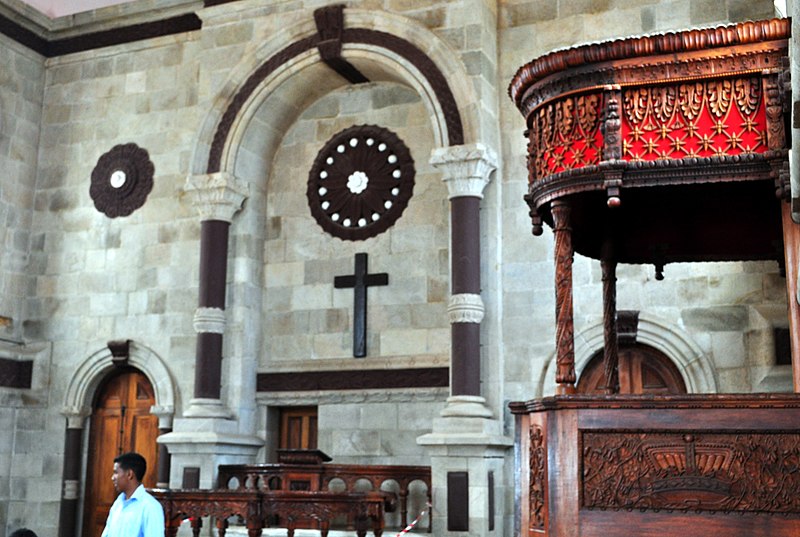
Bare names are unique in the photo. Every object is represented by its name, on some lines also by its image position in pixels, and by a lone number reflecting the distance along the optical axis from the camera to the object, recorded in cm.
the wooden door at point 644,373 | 947
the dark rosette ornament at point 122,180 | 1205
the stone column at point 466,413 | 919
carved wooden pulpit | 455
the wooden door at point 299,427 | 1109
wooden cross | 1076
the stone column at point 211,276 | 1071
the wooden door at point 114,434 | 1160
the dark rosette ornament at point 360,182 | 1098
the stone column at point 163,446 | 1098
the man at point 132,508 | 488
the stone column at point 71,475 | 1152
